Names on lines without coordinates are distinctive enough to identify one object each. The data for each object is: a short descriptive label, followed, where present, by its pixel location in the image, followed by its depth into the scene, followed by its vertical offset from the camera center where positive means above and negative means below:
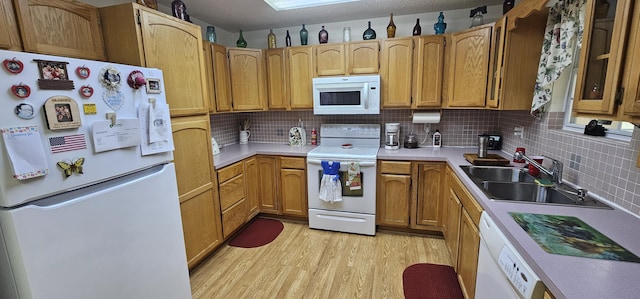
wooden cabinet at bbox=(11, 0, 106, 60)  1.30 +0.49
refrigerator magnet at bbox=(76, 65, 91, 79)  1.12 +0.20
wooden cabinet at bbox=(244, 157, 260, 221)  2.88 -0.82
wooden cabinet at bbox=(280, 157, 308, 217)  2.90 -0.81
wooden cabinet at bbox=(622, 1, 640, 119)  0.86 +0.09
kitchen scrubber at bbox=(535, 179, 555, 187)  1.53 -0.45
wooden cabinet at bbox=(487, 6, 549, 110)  1.93 +0.37
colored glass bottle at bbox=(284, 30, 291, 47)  3.05 +0.83
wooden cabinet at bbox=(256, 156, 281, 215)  3.00 -0.81
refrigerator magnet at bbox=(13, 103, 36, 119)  0.94 +0.03
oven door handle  2.59 -0.52
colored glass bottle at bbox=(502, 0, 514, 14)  2.17 +0.84
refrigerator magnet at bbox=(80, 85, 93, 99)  1.12 +0.12
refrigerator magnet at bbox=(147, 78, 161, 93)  1.47 +0.17
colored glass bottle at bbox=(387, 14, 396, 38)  2.73 +0.82
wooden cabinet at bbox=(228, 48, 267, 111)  2.93 +0.39
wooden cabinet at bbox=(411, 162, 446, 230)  2.53 -0.84
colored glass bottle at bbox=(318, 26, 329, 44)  2.92 +0.83
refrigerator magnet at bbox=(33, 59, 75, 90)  1.01 +0.17
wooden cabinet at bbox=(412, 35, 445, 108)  2.55 +0.38
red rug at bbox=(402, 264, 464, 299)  1.90 -1.32
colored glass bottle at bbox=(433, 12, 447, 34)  2.58 +0.81
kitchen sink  1.43 -0.52
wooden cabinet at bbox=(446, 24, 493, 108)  2.30 +0.37
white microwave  2.68 +0.17
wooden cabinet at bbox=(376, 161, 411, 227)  2.61 -0.84
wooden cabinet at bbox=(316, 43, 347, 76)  2.79 +0.55
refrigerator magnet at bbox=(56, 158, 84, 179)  1.06 -0.20
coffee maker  2.88 -0.28
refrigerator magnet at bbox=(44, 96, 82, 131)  1.01 +0.02
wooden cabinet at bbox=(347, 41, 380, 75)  2.70 +0.55
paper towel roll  2.74 -0.08
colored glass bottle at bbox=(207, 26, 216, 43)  2.76 +0.84
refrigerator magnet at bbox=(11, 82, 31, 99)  0.93 +0.10
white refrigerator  0.95 -0.27
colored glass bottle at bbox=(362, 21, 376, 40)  2.78 +0.80
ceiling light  2.36 +0.98
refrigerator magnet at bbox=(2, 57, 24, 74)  0.92 +0.19
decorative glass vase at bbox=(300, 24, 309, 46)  2.99 +0.86
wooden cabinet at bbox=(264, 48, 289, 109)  2.99 +0.40
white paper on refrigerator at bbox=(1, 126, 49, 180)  0.92 -0.11
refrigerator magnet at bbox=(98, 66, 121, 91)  1.21 +0.18
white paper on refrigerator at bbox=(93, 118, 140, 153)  1.17 -0.08
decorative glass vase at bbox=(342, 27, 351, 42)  2.86 +0.83
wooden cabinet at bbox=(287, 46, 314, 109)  2.90 +0.41
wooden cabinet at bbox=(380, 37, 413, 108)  2.63 +0.39
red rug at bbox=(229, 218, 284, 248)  2.65 -1.28
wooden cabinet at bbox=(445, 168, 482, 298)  1.55 -0.84
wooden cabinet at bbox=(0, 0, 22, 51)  1.20 +0.42
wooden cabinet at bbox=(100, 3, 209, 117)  1.62 +0.45
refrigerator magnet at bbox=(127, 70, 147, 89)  1.35 +0.19
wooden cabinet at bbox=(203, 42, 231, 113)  2.65 +0.39
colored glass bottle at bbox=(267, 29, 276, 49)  3.04 +0.84
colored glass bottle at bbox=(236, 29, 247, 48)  3.09 +0.82
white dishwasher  0.89 -0.63
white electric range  2.64 -0.86
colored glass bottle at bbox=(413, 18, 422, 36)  2.67 +0.81
